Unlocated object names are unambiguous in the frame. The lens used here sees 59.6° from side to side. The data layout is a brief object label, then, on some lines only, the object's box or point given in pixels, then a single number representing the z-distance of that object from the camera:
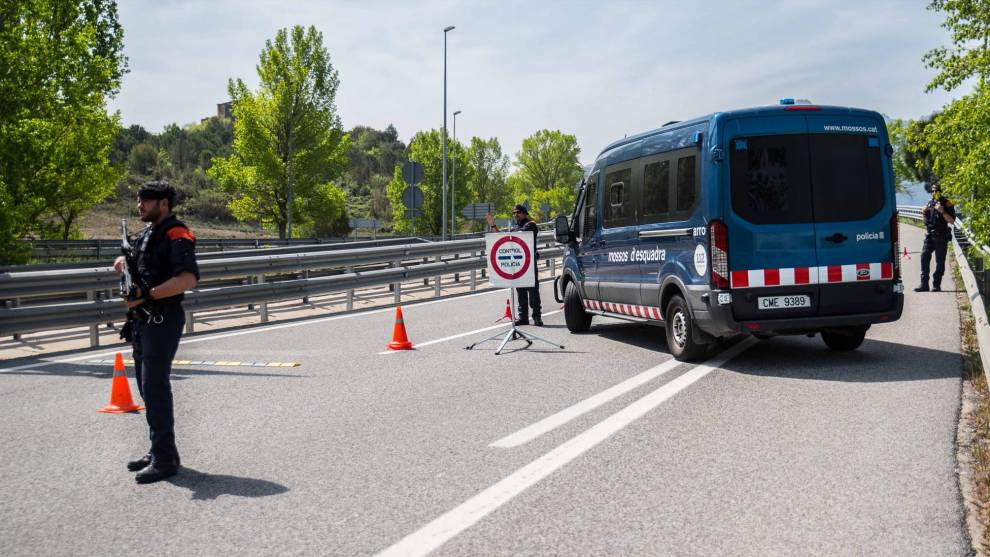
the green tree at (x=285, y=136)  48.41
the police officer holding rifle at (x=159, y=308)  4.88
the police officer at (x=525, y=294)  12.65
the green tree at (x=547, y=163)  97.06
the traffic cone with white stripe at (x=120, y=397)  6.77
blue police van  8.07
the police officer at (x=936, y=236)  15.45
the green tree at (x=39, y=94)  26.02
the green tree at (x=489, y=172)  85.69
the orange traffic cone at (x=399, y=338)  10.09
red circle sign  10.66
